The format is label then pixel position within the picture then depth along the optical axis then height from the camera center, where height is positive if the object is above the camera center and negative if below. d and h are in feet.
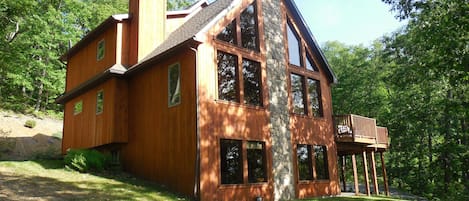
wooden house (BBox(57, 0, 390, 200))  39.50 +8.24
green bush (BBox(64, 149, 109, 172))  42.60 +1.02
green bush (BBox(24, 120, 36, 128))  76.97 +9.77
